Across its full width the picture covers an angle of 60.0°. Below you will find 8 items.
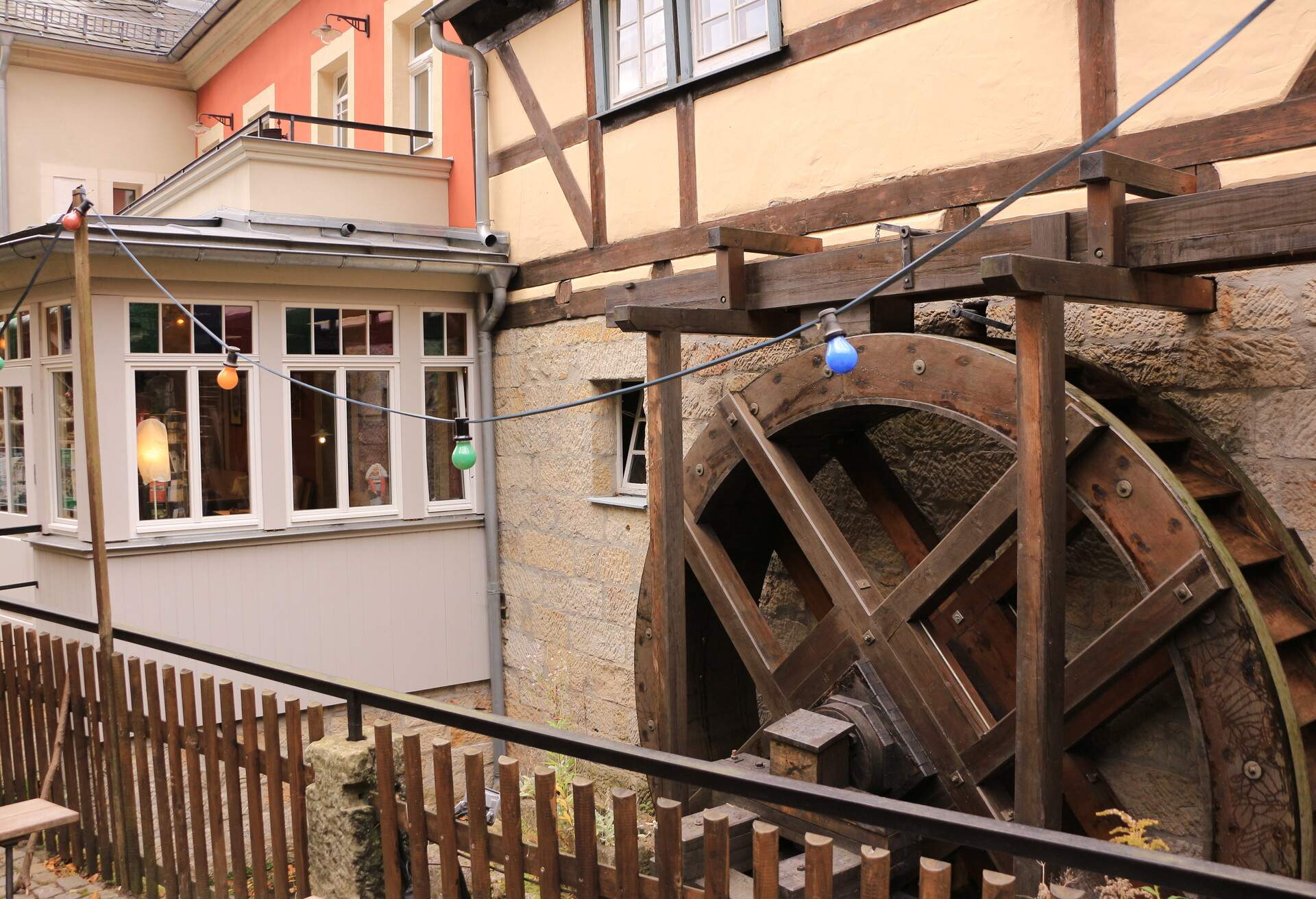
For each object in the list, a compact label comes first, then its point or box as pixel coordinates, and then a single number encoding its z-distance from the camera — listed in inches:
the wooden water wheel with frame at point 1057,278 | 117.3
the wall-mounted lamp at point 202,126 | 500.4
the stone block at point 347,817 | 135.8
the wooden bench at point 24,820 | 149.9
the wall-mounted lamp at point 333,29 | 388.2
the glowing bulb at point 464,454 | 175.9
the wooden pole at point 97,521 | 166.2
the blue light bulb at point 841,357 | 116.9
